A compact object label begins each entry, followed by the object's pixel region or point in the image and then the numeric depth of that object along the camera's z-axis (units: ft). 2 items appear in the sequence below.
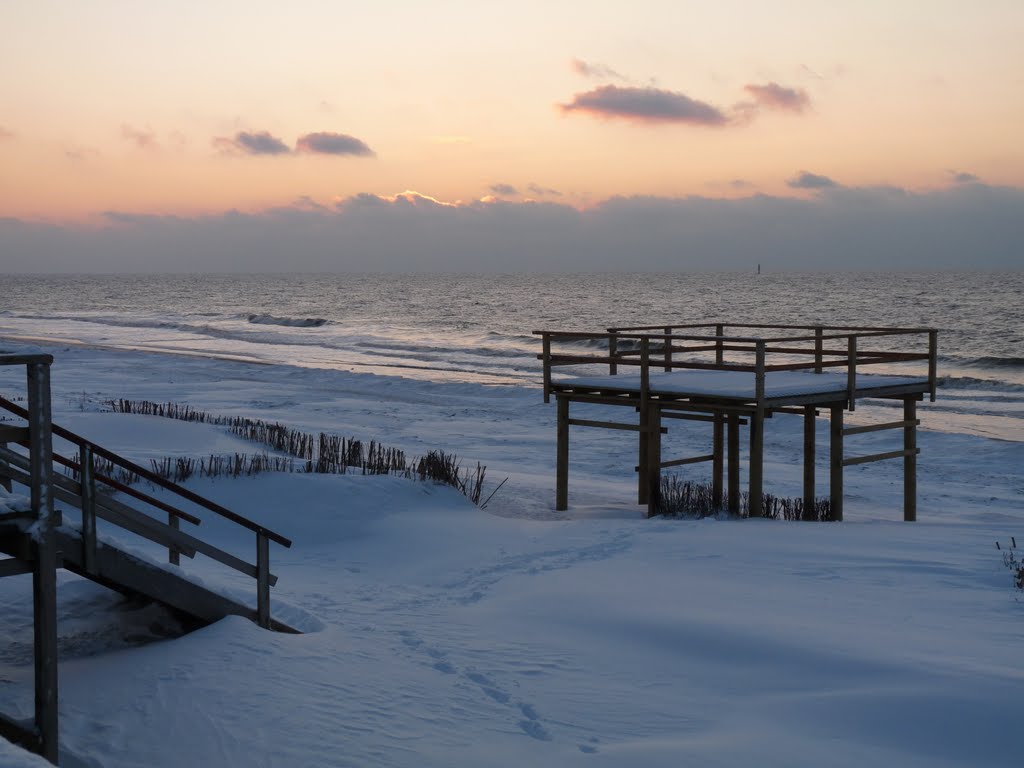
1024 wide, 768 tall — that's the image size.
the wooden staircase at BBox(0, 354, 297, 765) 20.48
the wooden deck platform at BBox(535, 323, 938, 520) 48.96
